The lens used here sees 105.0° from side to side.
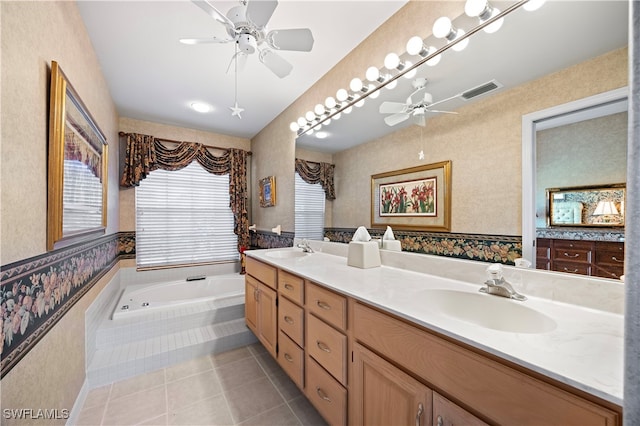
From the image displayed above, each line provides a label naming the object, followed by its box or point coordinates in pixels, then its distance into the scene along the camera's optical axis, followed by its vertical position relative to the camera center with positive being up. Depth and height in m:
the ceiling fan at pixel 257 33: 1.20 +0.98
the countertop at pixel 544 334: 0.53 -0.34
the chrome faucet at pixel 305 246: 2.32 -0.34
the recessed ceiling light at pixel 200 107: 2.69 +1.17
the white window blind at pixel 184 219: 3.19 -0.12
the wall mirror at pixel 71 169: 1.15 +0.24
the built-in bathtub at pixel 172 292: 2.30 -0.96
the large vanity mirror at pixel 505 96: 0.88 +0.50
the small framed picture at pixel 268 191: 3.02 +0.25
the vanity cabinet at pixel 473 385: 0.54 -0.45
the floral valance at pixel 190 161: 2.99 +0.64
